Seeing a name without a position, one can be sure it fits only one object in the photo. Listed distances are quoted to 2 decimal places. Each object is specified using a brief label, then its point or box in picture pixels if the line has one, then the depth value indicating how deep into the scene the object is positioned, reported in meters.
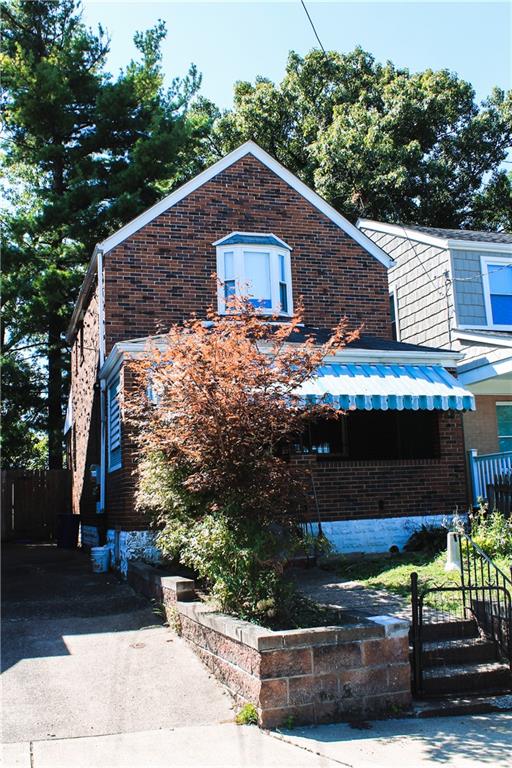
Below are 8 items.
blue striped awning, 11.99
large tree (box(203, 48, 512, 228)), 31.66
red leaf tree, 6.75
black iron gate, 6.73
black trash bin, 17.59
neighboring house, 16.38
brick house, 12.83
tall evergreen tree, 23.80
